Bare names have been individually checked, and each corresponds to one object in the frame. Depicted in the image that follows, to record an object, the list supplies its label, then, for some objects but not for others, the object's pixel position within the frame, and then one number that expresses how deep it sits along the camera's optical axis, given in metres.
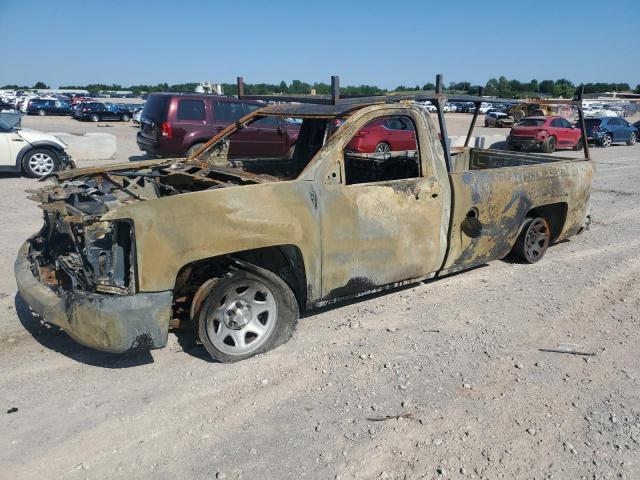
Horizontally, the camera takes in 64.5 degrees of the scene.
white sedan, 10.64
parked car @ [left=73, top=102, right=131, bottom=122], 34.38
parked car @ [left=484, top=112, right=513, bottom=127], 37.53
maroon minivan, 11.52
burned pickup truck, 3.21
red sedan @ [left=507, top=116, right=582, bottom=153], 19.17
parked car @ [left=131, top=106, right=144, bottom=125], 33.76
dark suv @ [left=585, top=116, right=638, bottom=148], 22.30
